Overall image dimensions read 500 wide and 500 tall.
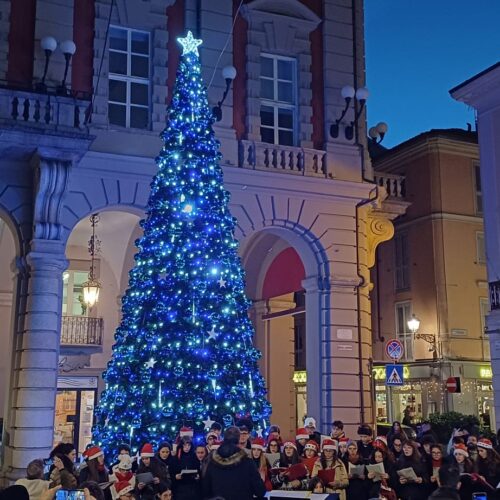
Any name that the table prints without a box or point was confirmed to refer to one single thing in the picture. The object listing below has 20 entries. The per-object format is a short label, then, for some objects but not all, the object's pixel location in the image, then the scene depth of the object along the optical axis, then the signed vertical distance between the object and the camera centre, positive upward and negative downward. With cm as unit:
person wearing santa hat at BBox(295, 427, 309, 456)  1159 -44
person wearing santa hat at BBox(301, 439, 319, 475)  1017 -60
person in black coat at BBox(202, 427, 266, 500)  814 -71
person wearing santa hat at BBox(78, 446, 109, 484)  981 -76
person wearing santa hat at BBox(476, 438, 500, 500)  983 -65
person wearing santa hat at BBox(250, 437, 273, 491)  1018 -65
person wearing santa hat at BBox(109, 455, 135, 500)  822 -73
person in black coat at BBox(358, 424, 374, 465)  1111 -49
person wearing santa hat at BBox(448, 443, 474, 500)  921 -71
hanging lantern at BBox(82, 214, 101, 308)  2016 +325
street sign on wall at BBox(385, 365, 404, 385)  1581 +71
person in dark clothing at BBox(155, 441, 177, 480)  1024 -64
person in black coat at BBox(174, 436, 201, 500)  955 -83
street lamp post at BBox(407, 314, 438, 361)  2811 +274
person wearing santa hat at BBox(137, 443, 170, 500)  833 -75
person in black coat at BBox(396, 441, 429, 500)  970 -82
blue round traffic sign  1667 +129
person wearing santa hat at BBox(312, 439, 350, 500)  962 -73
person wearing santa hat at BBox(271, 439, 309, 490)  959 -79
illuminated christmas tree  1252 +149
